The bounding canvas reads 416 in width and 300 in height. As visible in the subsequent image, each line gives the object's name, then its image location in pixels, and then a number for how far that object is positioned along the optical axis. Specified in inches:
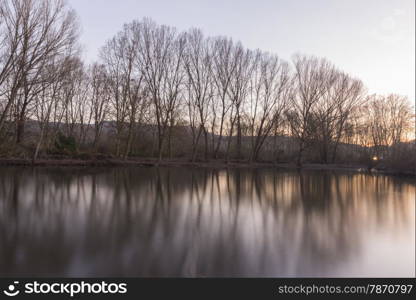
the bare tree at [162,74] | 1135.6
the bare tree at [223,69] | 1278.3
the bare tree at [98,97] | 1178.0
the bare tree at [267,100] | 1378.0
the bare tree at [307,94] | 1408.7
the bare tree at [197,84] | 1234.6
